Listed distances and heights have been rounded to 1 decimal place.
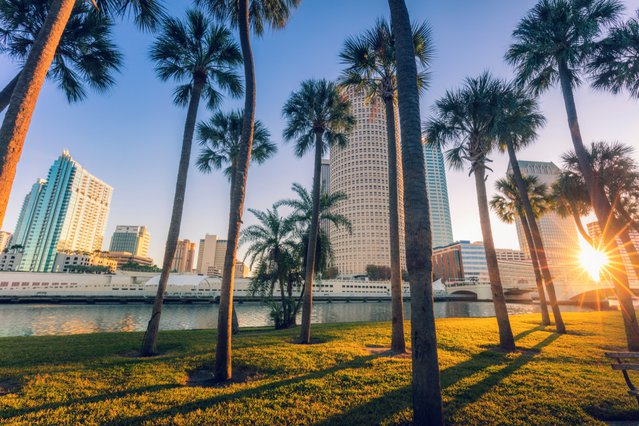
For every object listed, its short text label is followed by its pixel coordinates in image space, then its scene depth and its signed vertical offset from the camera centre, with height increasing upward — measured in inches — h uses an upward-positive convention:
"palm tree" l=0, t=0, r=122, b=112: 360.8 +353.9
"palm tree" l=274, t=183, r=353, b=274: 712.4 +189.8
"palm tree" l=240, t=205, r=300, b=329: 722.8 +86.4
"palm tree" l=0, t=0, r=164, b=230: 145.6 +112.5
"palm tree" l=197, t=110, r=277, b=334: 640.4 +355.7
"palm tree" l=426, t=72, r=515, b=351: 416.8 +288.4
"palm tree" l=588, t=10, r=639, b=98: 427.5 +393.1
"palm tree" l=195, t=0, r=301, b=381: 250.7 +169.7
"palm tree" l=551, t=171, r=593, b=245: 763.4 +271.9
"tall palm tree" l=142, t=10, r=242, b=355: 387.2 +370.7
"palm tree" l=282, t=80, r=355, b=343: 519.2 +343.0
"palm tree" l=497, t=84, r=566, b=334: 449.1 +287.5
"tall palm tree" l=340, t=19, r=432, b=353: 397.2 +368.0
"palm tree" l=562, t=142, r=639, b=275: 719.1 +320.5
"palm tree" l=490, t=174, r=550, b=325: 826.8 +291.0
